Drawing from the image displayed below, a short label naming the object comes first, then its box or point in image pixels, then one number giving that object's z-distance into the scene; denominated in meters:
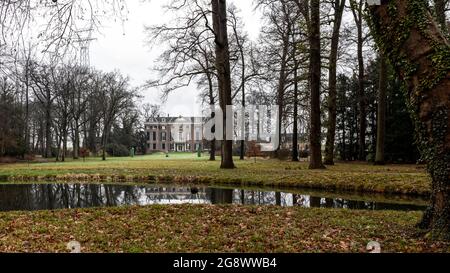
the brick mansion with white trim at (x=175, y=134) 104.19
